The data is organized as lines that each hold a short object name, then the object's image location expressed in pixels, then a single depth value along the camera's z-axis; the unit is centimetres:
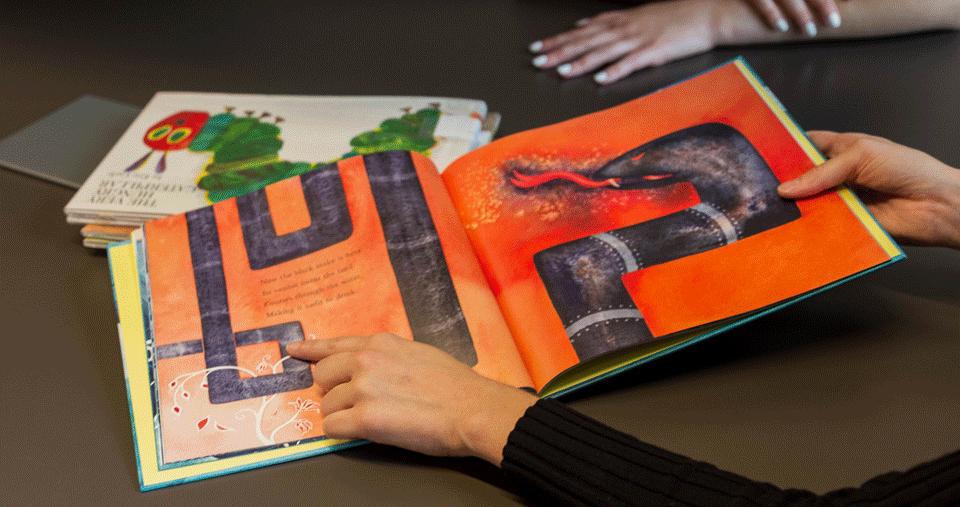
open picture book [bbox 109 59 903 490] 65
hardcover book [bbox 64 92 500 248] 84
